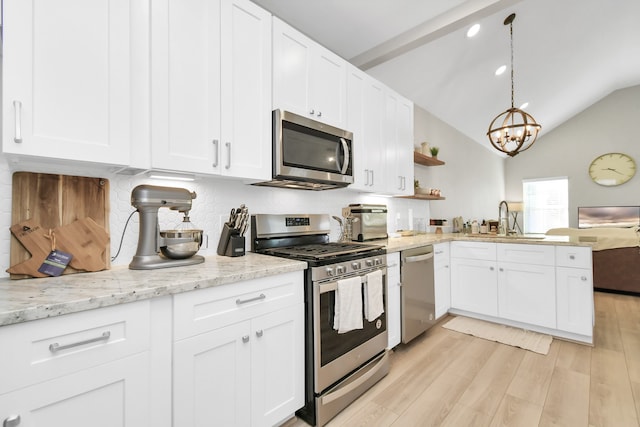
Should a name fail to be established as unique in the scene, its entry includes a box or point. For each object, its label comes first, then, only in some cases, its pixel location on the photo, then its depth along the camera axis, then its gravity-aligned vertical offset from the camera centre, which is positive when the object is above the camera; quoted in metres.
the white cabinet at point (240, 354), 1.17 -0.63
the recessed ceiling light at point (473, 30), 3.05 +1.99
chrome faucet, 3.70 -0.14
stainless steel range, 1.63 -0.64
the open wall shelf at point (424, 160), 3.57 +0.74
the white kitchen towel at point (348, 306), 1.74 -0.56
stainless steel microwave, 1.89 +0.46
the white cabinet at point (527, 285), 2.65 -0.72
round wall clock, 6.47 +1.05
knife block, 1.82 -0.16
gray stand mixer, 1.41 -0.09
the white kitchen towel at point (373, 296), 1.96 -0.56
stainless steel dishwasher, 2.51 -0.70
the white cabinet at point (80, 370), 0.82 -0.48
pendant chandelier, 3.11 +0.97
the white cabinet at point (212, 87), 1.42 +0.72
